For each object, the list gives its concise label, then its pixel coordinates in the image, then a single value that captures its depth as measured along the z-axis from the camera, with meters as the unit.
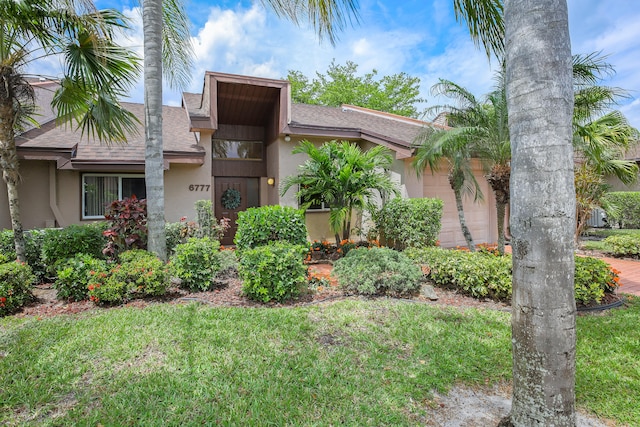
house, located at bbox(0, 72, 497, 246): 9.46
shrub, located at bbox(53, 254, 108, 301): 5.30
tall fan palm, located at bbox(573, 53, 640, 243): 7.21
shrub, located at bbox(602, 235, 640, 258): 9.20
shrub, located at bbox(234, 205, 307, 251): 6.89
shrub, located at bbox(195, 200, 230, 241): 9.52
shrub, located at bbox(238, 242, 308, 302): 5.29
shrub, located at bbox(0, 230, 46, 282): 6.68
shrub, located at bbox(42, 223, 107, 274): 6.28
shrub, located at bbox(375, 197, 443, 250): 8.69
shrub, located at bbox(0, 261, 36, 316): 5.00
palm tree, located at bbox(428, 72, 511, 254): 7.30
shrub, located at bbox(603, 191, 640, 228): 13.21
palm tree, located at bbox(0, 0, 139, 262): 5.71
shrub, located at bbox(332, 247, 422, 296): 5.81
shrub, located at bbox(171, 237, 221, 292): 5.82
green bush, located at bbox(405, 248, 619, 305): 5.29
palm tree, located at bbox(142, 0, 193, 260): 6.09
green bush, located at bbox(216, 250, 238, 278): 6.98
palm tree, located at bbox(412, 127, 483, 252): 7.62
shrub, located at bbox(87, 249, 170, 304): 5.15
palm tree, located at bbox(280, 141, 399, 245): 8.74
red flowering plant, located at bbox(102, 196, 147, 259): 6.41
